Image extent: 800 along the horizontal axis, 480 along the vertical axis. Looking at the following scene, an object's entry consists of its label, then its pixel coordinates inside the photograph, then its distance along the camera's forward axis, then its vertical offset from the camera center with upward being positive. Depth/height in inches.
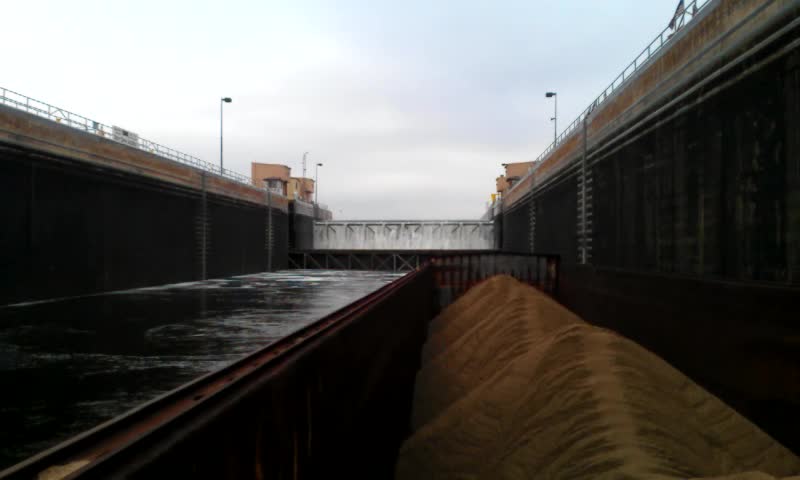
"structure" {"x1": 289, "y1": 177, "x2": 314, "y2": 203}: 3272.6 +420.7
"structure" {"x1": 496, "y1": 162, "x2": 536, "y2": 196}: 2561.5 +416.7
